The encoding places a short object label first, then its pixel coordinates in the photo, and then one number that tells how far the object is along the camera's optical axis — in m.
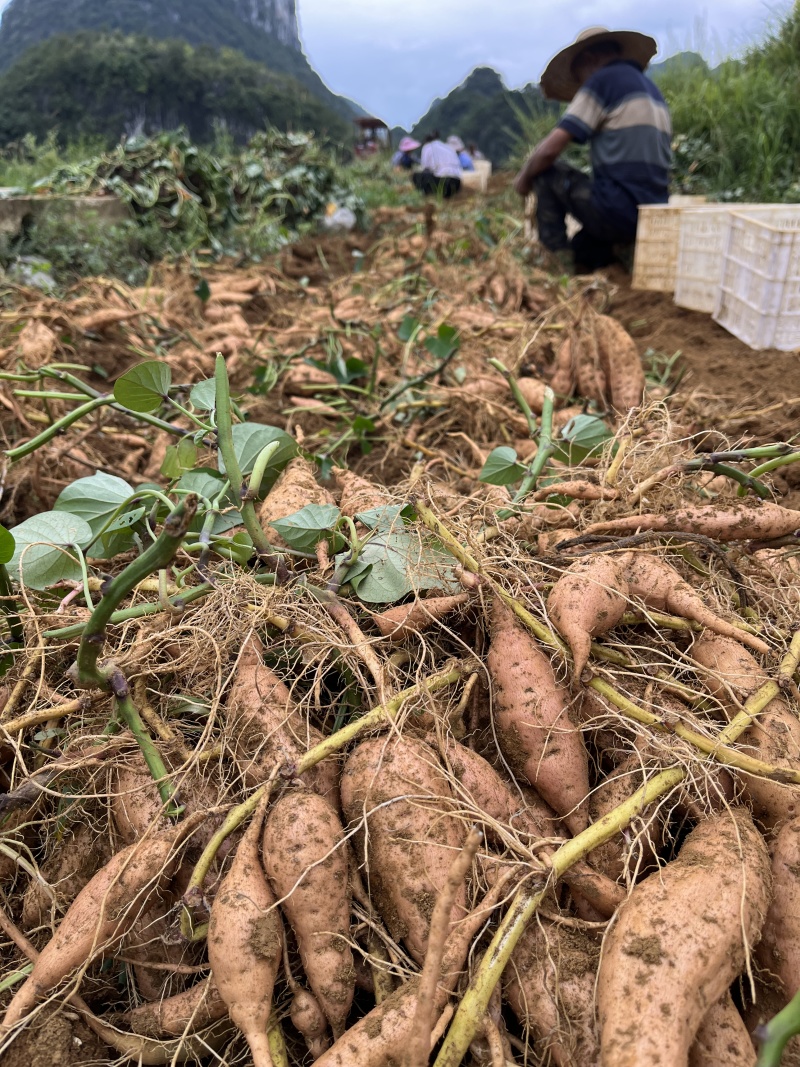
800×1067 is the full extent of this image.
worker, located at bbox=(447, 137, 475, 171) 12.15
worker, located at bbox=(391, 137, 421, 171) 12.41
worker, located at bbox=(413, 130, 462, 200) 9.30
